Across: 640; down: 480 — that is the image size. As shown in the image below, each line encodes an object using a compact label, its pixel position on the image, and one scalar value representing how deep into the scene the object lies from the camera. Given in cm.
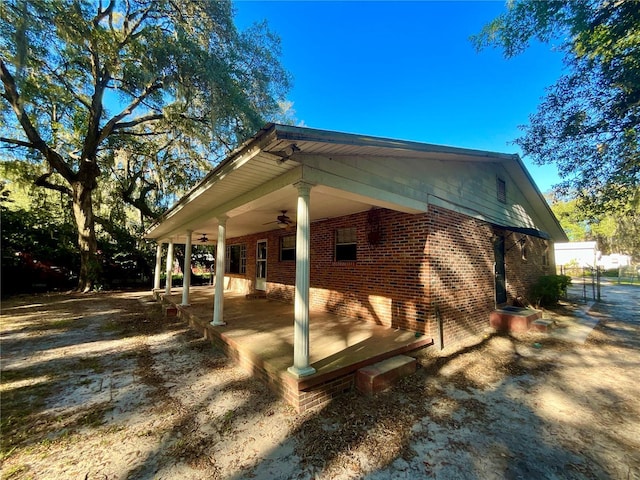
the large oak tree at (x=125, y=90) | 889
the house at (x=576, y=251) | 1467
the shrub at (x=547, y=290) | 902
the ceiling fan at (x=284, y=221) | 582
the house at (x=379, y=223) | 349
